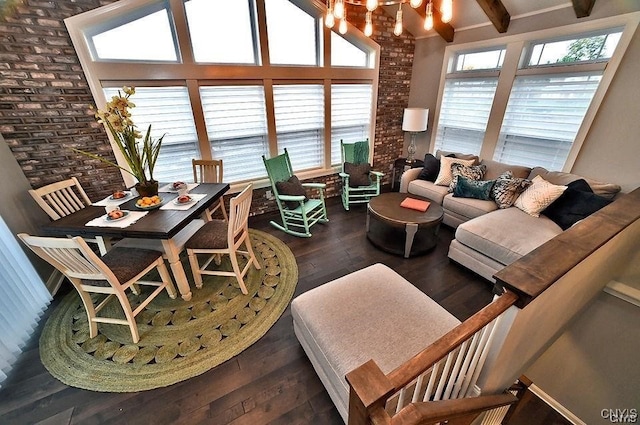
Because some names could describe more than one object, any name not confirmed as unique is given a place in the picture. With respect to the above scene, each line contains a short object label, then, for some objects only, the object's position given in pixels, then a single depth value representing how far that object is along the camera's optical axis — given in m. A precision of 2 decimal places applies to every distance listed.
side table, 4.19
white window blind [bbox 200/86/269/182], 3.13
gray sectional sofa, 2.25
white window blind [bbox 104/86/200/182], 2.77
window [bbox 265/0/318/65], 3.17
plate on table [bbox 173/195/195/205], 2.24
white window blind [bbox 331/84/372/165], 3.95
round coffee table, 2.65
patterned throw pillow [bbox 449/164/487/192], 3.29
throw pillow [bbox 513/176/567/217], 2.58
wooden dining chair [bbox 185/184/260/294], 2.05
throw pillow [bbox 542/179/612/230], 2.33
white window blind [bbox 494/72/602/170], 2.73
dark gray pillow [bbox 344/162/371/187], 3.88
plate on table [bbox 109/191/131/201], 2.41
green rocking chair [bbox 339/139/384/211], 3.88
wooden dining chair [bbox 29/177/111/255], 2.16
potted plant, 1.89
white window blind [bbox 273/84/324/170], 3.53
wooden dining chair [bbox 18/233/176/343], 1.49
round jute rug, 1.69
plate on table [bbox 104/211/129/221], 2.00
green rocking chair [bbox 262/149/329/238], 3.16
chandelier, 1.44
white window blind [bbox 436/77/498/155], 3.54
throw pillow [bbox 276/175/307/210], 3.24
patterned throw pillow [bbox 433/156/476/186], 3.49
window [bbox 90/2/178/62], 2.51
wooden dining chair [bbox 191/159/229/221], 2.95
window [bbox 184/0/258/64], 2.81
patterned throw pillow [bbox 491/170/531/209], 2.86
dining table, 1.87
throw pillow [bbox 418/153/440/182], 3.71
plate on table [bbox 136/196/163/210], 2.17
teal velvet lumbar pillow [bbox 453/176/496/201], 3.05
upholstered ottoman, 1.29
